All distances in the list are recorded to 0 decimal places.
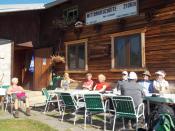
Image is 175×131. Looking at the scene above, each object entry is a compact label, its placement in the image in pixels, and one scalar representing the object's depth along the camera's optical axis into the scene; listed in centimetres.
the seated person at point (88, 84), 1265
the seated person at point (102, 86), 1128
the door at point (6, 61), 1461
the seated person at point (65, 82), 1345
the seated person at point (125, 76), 1051
